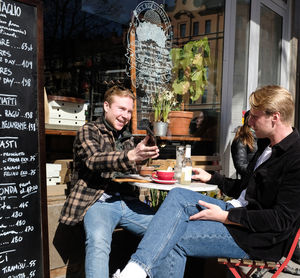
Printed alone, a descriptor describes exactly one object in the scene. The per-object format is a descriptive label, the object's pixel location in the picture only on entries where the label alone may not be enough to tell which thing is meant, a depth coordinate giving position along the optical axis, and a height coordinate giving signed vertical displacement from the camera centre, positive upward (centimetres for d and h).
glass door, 557 +115
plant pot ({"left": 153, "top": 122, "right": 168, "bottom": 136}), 400 -17
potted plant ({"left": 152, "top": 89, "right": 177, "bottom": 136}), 401 +4
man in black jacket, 203 -61
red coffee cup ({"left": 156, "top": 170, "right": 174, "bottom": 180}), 250 -43
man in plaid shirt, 233 -53
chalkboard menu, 221 -19
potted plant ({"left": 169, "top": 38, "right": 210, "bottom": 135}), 430 +46
